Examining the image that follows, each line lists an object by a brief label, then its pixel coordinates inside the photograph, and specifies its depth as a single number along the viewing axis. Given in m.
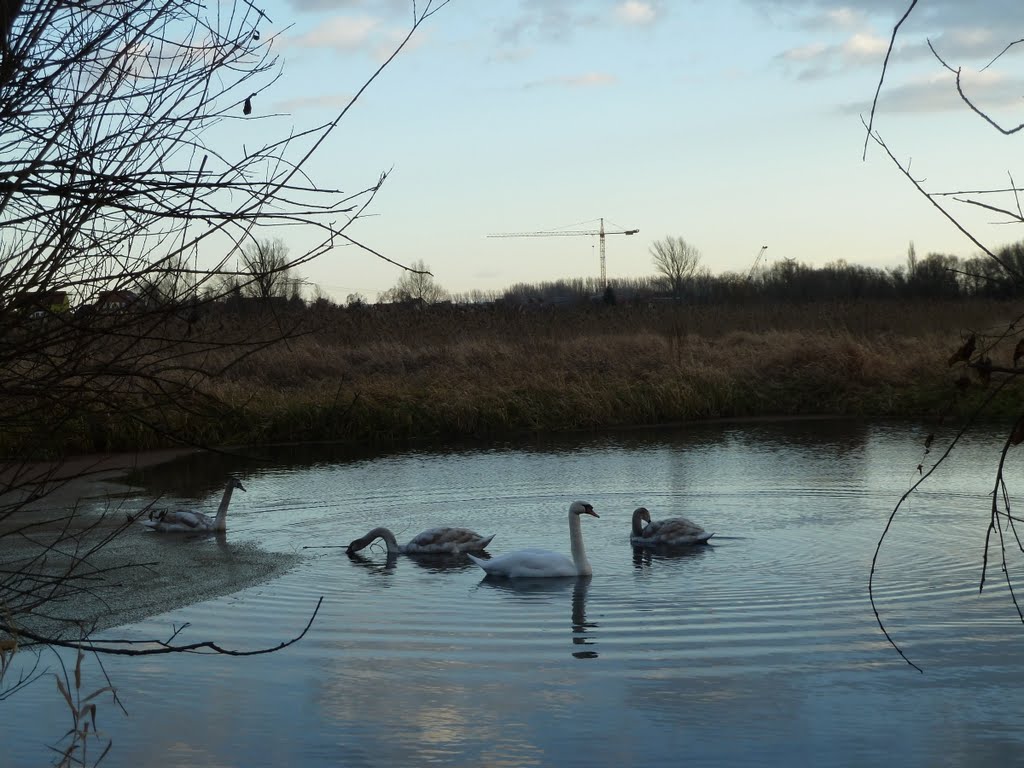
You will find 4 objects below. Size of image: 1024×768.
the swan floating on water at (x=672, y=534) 11.16
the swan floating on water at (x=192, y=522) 12.63
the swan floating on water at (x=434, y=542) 11.29
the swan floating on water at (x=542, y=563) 10.04
